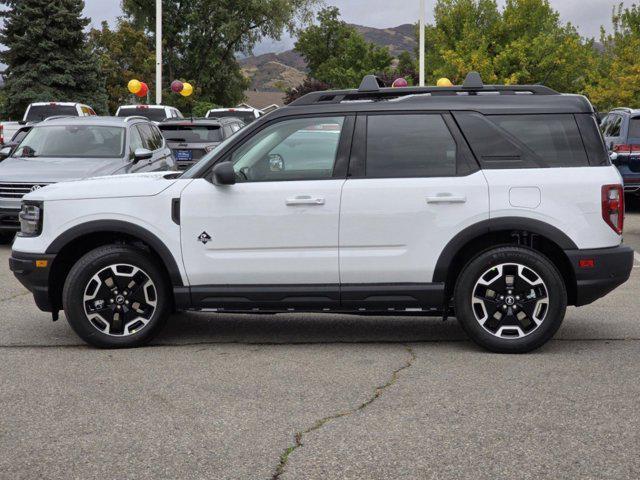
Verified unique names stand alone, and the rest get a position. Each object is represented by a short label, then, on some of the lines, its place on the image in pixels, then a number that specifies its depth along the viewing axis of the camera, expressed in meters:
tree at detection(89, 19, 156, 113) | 73.56
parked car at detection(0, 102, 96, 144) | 28.81
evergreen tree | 53.28
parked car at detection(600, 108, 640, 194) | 17.16
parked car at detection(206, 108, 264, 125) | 31.73
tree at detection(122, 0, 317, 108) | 65.38
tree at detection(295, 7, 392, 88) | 89.63
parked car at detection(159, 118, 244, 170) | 20.00
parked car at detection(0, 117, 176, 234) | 12.96
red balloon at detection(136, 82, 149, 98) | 32.24
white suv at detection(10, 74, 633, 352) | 6.71
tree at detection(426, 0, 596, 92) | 56.19
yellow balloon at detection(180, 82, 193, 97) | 33.00
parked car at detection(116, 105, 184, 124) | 27.91
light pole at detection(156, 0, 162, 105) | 34.84
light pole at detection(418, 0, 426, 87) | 32.91
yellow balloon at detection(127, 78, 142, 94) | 31.73
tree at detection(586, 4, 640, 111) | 49.97
